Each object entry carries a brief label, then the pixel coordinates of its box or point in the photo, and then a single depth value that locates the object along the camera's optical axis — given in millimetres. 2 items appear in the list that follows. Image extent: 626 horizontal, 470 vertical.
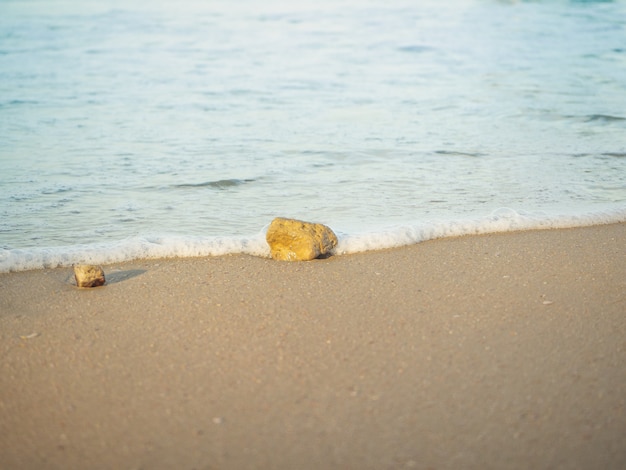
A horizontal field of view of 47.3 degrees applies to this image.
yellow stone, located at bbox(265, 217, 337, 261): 3600
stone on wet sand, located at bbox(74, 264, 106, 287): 3258
